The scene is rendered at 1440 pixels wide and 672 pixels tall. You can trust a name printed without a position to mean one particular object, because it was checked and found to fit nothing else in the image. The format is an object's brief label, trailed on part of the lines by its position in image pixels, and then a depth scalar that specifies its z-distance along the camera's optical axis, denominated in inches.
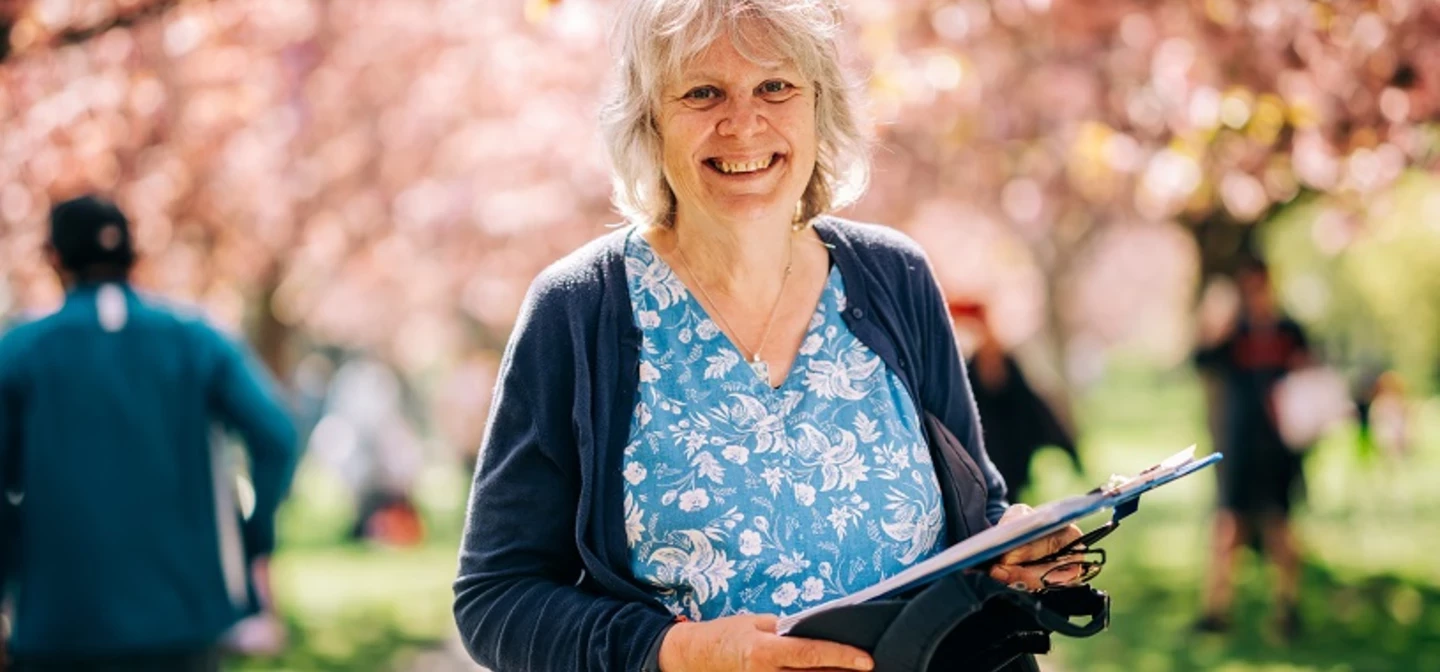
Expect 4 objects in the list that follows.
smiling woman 95.4
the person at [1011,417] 334.0
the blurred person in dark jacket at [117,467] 179.8
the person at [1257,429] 380.5
